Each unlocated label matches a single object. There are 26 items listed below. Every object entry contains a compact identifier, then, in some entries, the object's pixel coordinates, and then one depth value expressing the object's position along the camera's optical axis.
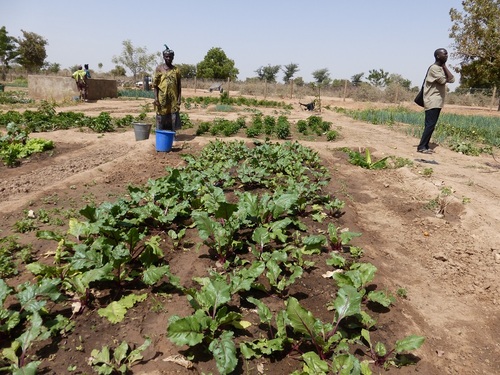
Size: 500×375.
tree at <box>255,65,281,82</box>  61.56
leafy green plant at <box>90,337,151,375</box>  2.07
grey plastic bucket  8.73
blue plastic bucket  7.60
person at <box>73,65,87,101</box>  17.94
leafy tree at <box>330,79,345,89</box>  60.56
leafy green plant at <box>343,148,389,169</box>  7.20
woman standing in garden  8.08
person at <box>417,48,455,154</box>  7.35
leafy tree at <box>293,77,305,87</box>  50.75
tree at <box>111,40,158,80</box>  43.53
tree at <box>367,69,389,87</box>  51.50
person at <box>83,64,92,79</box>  18.03
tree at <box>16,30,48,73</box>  43.38
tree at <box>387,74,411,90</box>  53.17
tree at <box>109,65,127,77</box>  56.22
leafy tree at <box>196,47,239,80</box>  52.53
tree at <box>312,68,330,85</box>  65.00
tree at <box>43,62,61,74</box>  51.07
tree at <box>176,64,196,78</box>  60.77
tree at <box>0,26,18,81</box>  41.62
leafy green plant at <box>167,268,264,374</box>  2.06
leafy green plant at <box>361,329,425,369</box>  2.19
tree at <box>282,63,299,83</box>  61.67
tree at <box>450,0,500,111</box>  22.44
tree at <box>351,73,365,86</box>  56.25
